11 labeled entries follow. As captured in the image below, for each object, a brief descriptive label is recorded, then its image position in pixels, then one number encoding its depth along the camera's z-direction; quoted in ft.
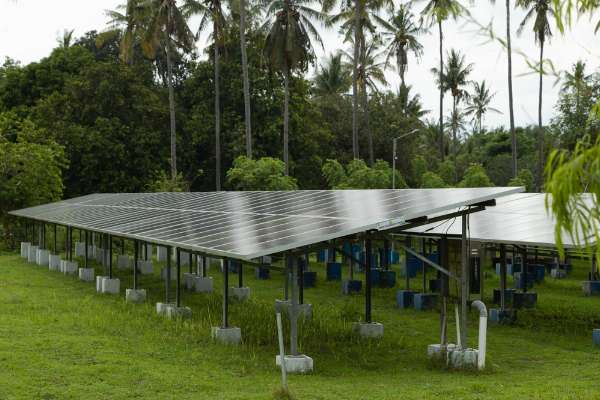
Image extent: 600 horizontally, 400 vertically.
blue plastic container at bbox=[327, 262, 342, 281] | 88.38
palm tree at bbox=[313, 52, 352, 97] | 215.51
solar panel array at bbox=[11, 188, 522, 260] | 38.47
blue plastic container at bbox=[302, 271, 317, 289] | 83.10
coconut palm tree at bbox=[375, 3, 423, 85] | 194.59
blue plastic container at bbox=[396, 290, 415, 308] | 67.87
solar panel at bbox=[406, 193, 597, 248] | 56.18
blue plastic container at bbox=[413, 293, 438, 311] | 66.64
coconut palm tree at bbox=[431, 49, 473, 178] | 217.56
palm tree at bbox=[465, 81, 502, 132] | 262.26
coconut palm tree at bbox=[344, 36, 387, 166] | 171.73
